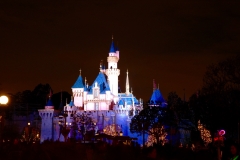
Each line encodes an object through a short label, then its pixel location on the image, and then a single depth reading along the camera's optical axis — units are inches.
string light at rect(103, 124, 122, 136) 2847.0
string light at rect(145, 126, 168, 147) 2409.1
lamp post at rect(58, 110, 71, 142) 3142.2
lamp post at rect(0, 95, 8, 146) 681.6
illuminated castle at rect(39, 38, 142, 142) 3107.8
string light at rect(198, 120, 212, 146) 1866.4
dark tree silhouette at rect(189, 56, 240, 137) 1320.3
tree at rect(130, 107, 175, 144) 2482.7
